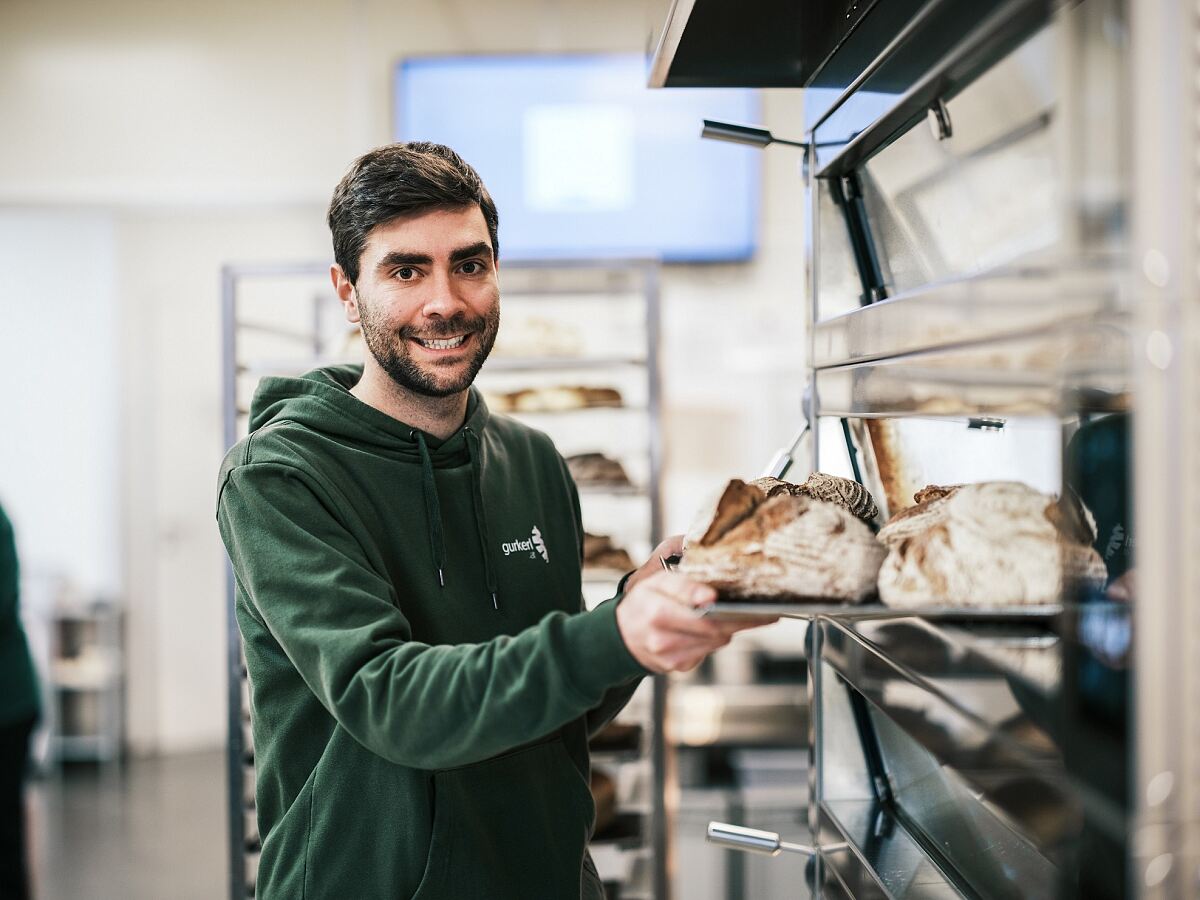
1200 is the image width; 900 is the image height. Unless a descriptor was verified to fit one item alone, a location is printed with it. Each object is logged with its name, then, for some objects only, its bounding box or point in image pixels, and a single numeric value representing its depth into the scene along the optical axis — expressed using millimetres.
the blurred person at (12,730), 2521
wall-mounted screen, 4387
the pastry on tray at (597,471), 3082
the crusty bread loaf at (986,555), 777
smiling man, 1101
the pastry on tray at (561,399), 3125
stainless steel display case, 571
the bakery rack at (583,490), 2775
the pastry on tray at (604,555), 3084
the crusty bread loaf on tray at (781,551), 875
